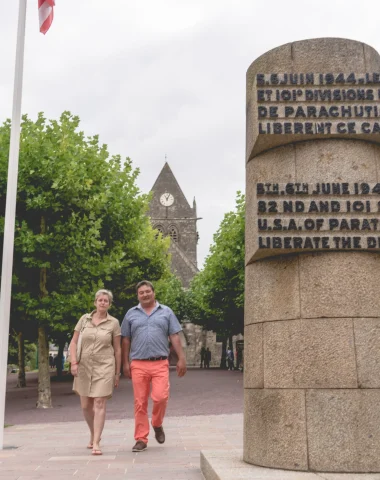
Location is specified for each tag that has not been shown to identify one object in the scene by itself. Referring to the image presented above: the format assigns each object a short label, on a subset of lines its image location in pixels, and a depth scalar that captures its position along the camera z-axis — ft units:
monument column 17.65
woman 24.72
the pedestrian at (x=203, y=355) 182.56
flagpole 29.78
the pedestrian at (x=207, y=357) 178.56
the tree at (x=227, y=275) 101.76
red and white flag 37.55
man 24.56
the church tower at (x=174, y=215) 248.11
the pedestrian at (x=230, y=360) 146.33
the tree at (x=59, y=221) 55.52
